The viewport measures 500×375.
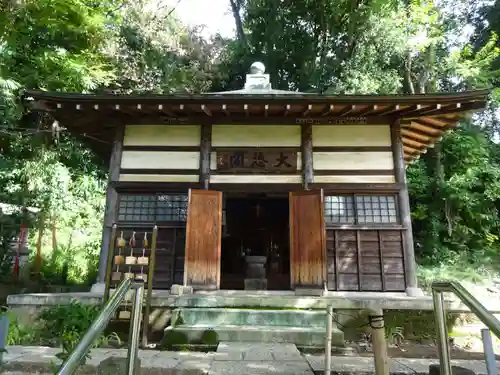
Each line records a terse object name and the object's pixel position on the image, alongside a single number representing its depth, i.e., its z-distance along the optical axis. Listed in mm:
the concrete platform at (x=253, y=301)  6238
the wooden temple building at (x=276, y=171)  7500
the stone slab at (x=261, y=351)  4473
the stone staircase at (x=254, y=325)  5398
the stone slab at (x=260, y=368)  3850
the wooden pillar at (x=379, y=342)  3449
